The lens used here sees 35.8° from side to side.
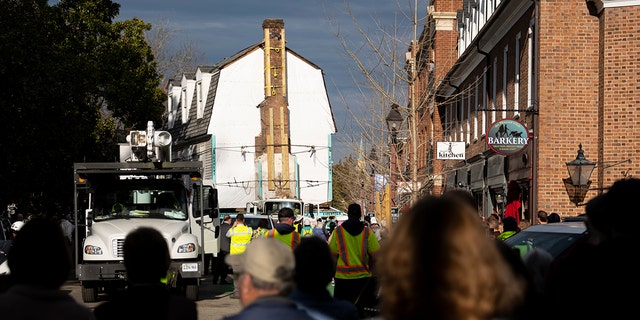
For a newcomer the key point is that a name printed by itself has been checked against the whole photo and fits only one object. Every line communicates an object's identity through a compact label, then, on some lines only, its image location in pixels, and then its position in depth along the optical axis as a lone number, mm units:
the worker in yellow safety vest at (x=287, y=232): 12016
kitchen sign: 26562
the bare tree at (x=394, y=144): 23266
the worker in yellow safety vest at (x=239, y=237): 20609
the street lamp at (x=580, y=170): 20784
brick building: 20766
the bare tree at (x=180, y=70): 62594
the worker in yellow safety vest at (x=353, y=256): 11008
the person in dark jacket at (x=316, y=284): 4980
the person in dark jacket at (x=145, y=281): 4859
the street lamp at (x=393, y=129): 23328
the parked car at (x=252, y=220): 28891
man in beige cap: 4219
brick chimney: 51219
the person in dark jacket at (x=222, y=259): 23594
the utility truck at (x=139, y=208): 17219
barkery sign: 22125
